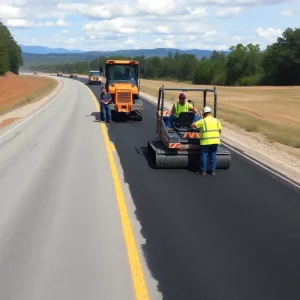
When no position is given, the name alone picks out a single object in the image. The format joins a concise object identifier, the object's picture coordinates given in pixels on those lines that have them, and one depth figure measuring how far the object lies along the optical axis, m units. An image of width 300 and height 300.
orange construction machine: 15.84
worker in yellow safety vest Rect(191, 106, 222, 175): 7.86
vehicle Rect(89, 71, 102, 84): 48.88
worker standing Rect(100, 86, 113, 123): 15.45
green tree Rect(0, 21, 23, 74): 94.00
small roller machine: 8.21
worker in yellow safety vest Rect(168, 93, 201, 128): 9.07
